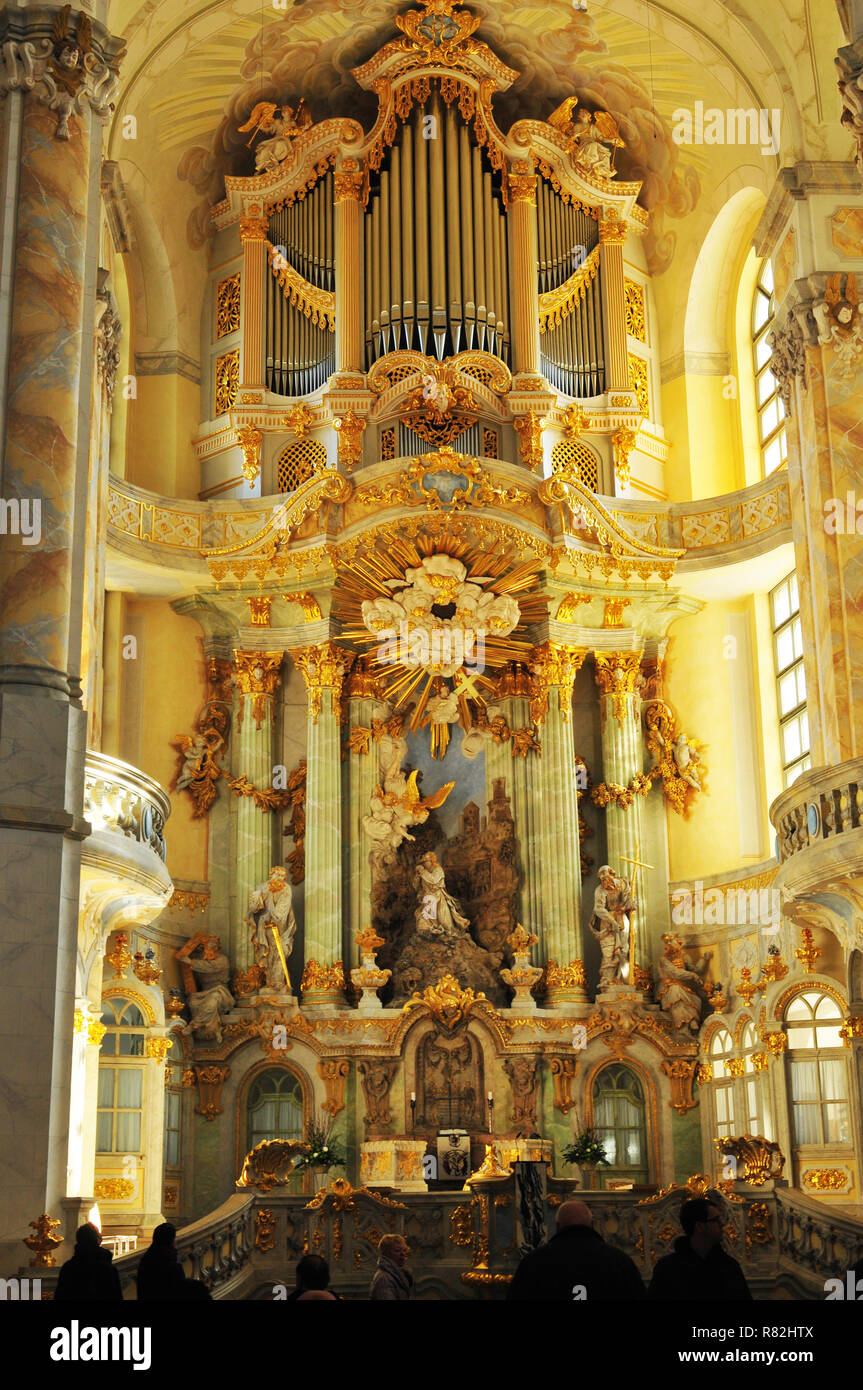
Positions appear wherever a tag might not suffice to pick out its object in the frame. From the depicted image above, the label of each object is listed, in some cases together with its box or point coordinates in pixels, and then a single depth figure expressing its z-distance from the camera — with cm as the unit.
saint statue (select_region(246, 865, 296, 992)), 2327
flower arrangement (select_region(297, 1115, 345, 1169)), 2111
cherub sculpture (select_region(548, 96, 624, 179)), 2678
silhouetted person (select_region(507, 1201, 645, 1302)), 665
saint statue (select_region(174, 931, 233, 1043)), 2295
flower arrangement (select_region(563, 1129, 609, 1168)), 2214
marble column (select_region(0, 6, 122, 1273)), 1327
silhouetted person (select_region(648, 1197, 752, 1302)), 677
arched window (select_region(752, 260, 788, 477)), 2559
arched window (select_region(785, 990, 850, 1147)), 2039
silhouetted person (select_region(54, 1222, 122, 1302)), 803
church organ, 2545
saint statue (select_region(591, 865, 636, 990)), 2366
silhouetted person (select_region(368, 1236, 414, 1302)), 885
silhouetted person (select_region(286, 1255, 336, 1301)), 726
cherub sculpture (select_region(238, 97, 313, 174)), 2650
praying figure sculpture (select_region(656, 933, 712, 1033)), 2333
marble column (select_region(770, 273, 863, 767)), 2023
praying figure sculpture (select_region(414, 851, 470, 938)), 2384
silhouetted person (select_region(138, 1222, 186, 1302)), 805
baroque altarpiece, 2286
